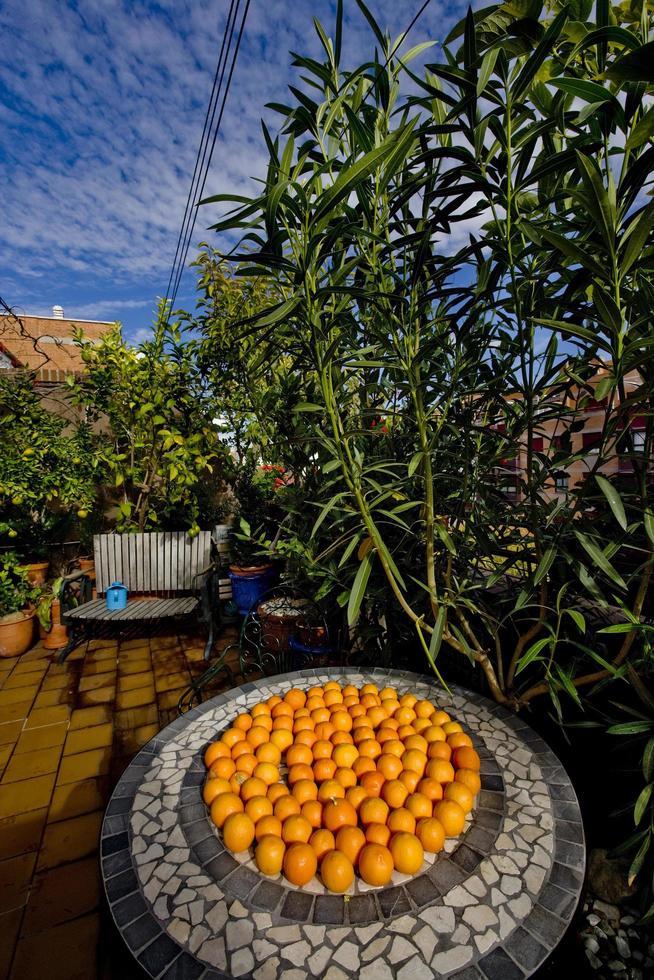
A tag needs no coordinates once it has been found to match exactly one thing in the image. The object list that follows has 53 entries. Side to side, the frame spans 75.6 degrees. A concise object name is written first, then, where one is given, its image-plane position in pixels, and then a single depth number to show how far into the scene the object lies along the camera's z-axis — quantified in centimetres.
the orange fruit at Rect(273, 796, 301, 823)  84
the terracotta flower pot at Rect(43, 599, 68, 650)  308
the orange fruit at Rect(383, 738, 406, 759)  98
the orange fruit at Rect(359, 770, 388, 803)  89
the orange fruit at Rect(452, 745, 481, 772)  94
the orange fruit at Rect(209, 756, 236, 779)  92
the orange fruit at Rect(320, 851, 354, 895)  69
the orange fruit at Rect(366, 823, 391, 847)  77
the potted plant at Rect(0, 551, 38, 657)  296
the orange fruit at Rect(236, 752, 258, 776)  94
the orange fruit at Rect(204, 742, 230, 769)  97
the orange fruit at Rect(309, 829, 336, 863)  77
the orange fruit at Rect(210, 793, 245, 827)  82
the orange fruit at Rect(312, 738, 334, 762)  99
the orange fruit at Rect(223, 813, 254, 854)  77
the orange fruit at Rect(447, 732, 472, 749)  100
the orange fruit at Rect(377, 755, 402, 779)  94
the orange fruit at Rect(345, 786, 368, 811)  87
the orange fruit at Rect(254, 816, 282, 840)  79
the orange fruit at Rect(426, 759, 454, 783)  91
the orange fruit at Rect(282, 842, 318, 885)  71
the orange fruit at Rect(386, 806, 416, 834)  80
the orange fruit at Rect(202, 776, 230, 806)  87
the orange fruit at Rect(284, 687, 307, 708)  118
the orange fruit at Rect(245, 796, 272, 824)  83
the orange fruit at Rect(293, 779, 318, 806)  88
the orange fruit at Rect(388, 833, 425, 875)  72
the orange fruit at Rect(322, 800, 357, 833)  82
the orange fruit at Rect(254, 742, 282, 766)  98
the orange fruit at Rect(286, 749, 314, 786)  93
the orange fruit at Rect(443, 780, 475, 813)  84
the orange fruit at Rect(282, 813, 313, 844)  79
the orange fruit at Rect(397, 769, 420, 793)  90
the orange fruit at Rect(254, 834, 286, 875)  73
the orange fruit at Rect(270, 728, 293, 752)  103
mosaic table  59
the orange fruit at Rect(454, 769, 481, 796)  88
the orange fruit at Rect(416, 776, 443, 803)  87
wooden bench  310
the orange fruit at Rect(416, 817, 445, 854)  76
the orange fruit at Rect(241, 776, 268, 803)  88
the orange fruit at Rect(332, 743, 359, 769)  97
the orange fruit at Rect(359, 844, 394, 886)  70
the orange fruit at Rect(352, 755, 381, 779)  95
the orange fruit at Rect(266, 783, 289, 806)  89
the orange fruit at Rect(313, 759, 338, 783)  94
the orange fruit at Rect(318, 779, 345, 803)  87
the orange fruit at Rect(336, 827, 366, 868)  75
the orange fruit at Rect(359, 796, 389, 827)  82
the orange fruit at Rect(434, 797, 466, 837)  79
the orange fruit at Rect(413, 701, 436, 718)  111
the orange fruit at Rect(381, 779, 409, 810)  86
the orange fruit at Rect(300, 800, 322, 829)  83
